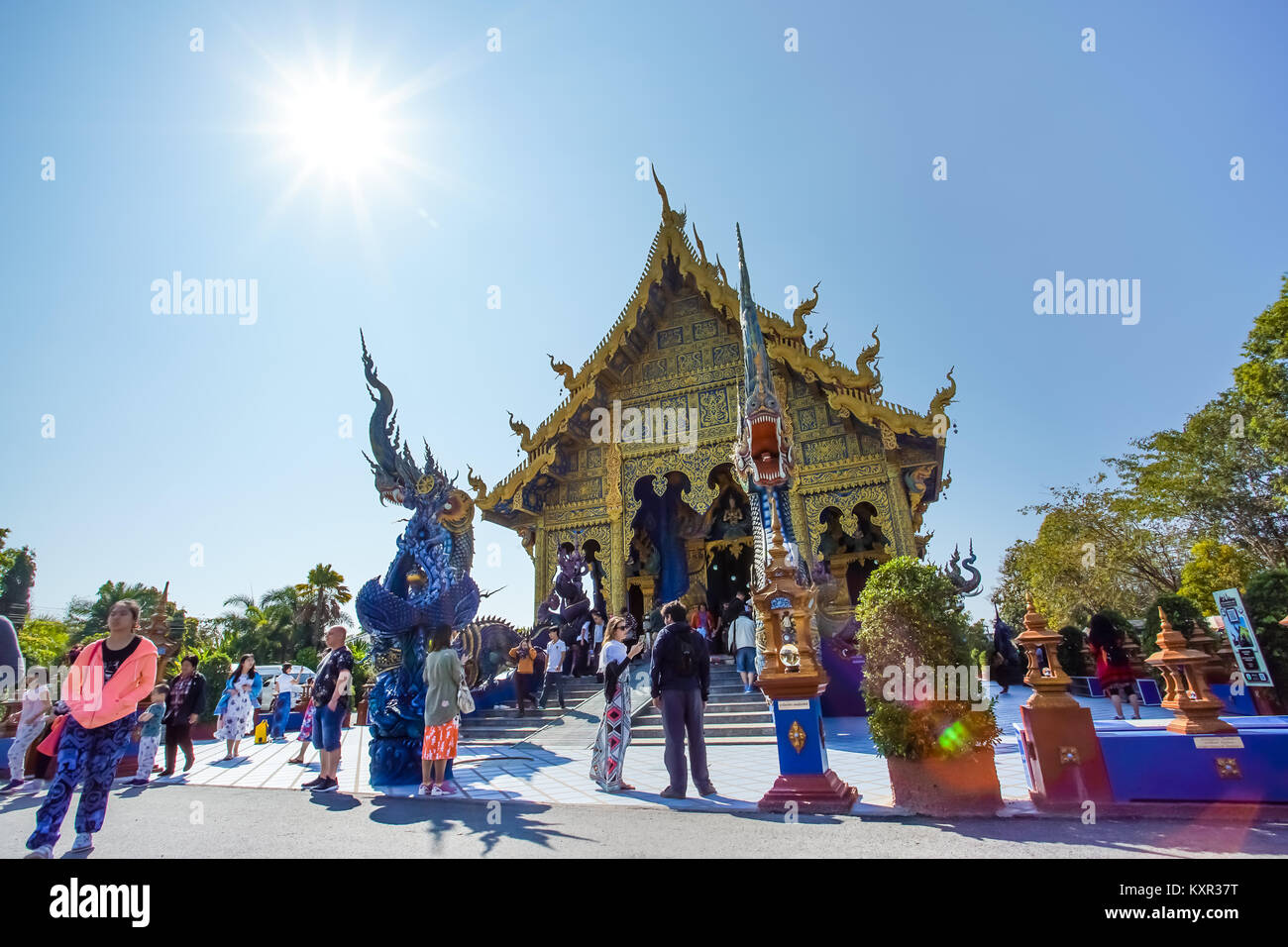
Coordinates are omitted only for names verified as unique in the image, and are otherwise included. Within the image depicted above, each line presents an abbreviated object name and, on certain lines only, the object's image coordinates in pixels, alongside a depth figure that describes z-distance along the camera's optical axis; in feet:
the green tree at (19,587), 74.08
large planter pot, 13.58
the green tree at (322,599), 126.41
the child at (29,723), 22.29
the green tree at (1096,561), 81.61
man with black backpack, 17.67
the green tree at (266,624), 112.98
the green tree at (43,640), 93.91
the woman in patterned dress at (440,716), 18.65
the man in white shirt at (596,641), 44.01
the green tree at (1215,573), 70.64
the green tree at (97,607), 109.41
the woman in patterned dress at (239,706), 30.35
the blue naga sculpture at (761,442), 38.22
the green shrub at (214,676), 41.24
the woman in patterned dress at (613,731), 18.56
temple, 44.37
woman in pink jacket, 11.82
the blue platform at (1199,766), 12.47
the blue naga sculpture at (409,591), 20.30
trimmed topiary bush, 14.01
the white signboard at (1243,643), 28.07
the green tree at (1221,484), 66.59
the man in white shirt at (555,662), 39.98
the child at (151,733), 23.54
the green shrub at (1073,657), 51.67
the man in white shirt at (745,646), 33.68
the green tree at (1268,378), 50.83
